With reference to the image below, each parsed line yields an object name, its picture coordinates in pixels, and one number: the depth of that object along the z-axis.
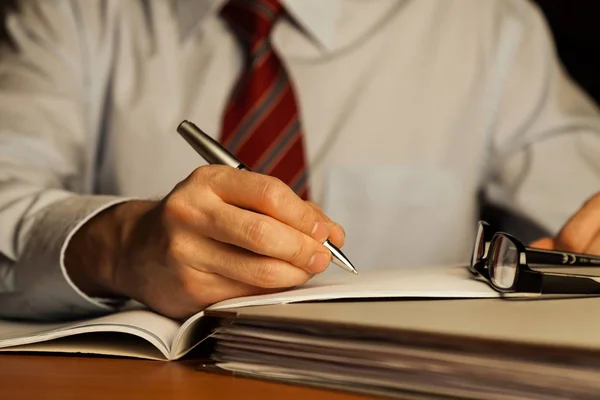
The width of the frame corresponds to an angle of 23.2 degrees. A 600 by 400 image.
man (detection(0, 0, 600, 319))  1.13
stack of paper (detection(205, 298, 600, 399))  0.62
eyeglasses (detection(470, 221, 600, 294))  0.73
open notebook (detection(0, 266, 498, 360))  0.72
